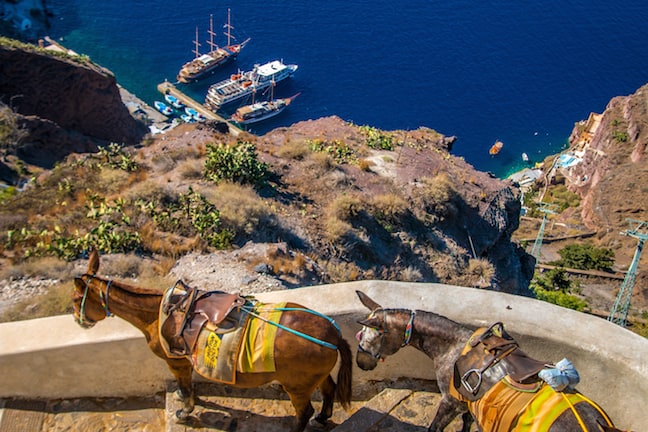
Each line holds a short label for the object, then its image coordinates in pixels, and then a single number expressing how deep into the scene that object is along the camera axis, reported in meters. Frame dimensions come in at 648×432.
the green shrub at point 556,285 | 39.06
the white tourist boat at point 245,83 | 65.88
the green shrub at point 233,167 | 16.05
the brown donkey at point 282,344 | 5.46
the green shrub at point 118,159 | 16.75
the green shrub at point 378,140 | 23.66
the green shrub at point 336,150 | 21.11
